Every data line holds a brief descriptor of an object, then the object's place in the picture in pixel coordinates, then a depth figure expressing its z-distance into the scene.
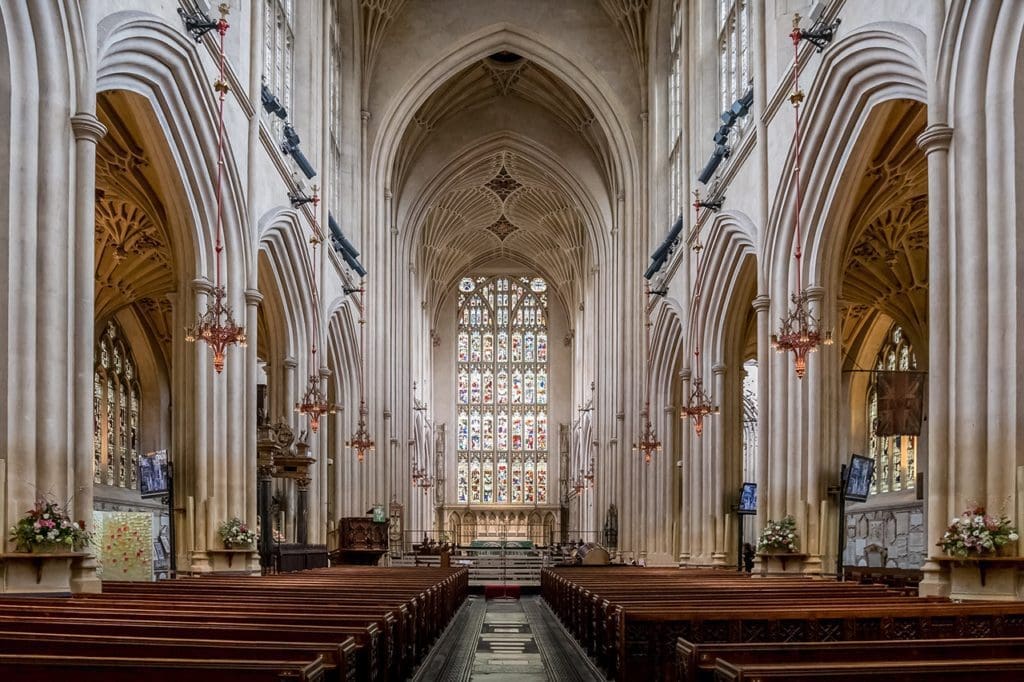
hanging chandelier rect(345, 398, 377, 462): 24.73
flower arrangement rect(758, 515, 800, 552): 16.06
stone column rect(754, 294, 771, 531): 17.67
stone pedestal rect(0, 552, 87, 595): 9.35
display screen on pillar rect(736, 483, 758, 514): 20.98
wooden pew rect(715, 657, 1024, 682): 4.36
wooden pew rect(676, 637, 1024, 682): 5.08
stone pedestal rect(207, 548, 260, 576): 15.67
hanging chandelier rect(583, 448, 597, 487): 43.71
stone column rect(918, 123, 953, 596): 10.78
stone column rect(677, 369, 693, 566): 24.11
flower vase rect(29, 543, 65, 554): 9.38
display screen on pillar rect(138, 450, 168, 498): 15.10
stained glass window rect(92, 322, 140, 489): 27.45
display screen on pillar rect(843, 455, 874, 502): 15.07
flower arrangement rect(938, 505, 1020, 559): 9.70
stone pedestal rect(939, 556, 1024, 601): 9.70
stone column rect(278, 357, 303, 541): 21.72
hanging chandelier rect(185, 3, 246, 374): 13.67
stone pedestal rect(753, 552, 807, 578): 15.92
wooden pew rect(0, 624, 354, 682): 4.73
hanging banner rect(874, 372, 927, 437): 16.05
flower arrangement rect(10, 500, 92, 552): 9.37
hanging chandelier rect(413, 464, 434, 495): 43.51
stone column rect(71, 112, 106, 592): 10.38
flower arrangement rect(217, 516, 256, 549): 15.76
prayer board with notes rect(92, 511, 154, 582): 14.05
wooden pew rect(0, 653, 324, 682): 4.28
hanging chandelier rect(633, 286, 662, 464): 25.64
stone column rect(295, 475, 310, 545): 22.31
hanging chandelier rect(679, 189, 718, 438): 20.44
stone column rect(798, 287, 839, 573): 16.05
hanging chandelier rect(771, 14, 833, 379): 13.89
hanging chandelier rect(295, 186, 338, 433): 19.77
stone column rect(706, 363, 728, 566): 22.48
